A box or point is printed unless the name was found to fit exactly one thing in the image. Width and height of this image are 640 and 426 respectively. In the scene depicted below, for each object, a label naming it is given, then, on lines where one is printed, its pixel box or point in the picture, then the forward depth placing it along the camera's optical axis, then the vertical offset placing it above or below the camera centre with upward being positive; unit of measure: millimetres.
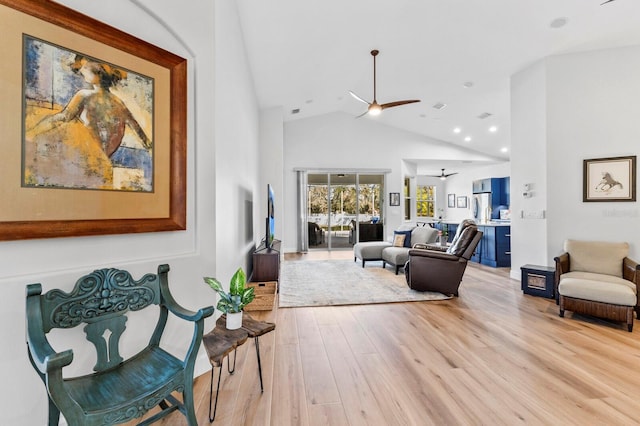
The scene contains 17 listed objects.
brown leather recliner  3914 -729
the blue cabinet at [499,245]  5746 -691
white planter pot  1846 -695
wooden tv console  4086 -774
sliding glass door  8559 +101
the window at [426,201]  12836 +491
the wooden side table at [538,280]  3871 -951
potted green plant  1839 -570
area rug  3861 -1158
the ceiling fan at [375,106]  4590 +1701
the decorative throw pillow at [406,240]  5934 -578
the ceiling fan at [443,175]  11524 +1503
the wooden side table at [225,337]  1568 -751
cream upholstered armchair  2877 -758
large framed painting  1271 +450
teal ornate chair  1106 -630
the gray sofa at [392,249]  5285 -743
